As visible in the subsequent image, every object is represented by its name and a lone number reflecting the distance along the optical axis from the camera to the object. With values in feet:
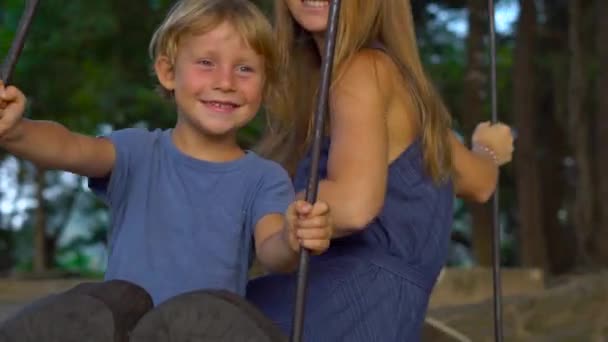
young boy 10.81
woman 10.60
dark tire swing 8.54
